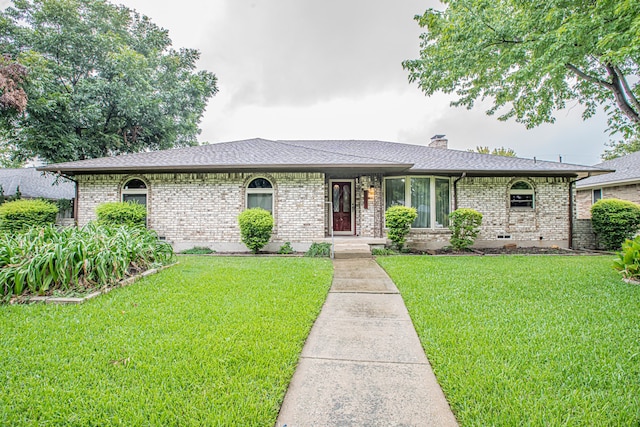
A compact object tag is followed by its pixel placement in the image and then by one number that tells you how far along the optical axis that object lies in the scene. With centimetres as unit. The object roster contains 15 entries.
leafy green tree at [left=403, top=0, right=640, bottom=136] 607
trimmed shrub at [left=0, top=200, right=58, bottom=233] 900
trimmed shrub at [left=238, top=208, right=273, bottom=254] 869
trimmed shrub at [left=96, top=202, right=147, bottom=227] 877
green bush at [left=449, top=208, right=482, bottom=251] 909
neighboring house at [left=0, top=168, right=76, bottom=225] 1698
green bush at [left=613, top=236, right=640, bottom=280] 532
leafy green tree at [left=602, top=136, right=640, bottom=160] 2492
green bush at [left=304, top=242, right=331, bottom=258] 866
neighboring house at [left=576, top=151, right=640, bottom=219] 1284
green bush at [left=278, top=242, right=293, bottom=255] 916
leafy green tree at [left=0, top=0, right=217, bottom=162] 1309
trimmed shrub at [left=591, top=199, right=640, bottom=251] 942
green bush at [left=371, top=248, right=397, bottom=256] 889
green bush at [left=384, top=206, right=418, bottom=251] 893
